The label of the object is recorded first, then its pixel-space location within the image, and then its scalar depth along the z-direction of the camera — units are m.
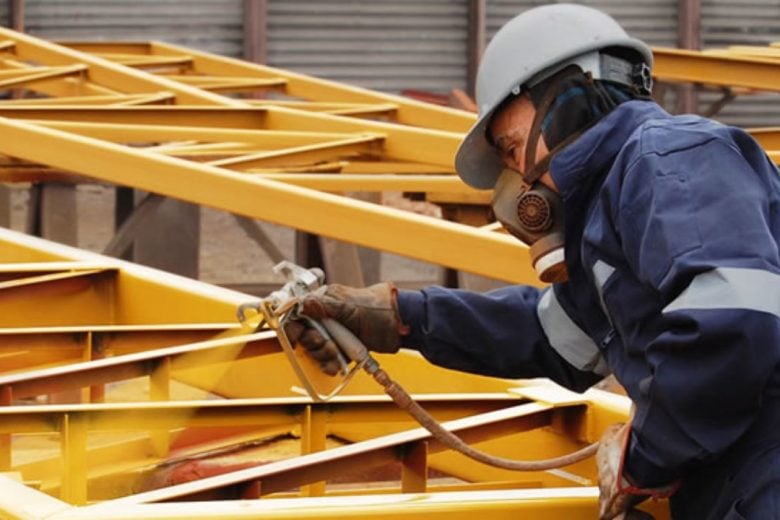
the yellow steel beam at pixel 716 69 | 10.18
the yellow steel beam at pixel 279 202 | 5.14
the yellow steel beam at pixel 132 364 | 3.82
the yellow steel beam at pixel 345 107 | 9.37
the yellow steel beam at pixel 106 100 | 8.85
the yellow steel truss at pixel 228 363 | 3.03
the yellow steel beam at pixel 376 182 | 7.02
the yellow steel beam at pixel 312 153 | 7.15
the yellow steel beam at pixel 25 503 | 2.70
